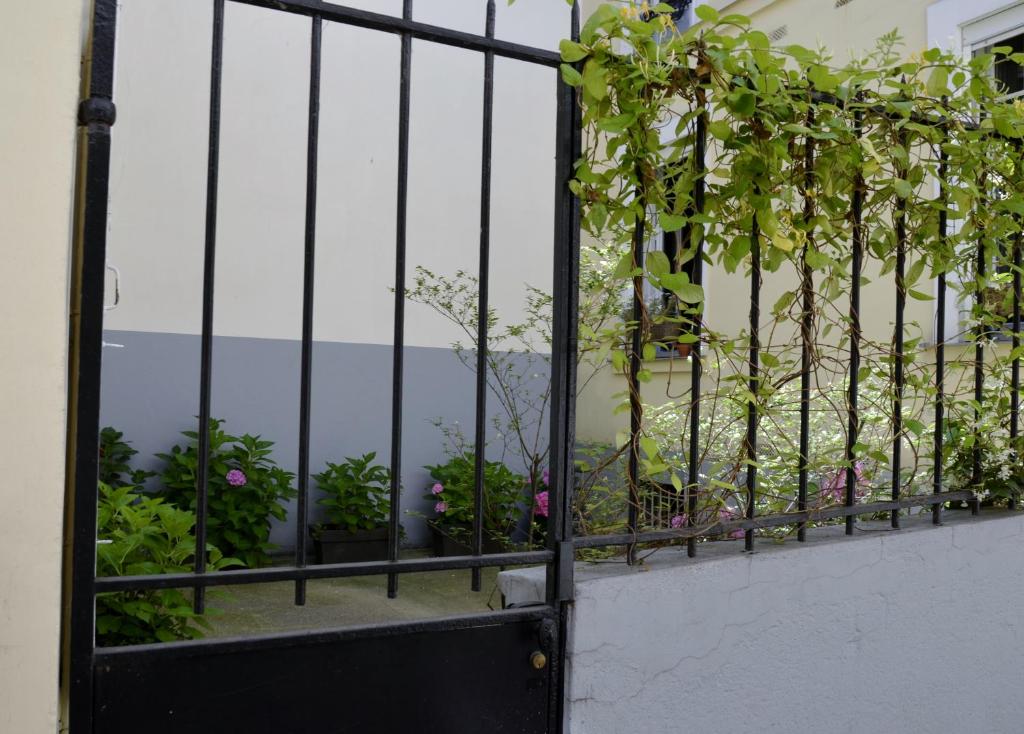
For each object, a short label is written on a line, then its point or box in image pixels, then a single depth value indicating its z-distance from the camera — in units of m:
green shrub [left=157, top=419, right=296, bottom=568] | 5.35
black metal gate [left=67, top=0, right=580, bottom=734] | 1.56
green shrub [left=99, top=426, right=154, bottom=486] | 5.38
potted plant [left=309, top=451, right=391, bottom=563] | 5.93
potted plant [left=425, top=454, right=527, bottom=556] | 5.91
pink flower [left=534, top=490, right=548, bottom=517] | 5.50
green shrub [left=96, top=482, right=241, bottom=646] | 2.10
